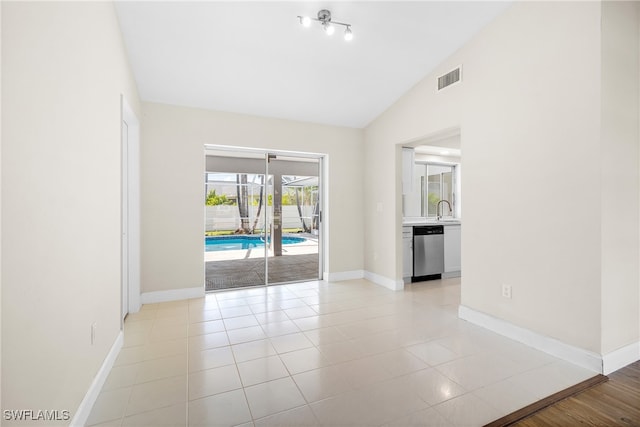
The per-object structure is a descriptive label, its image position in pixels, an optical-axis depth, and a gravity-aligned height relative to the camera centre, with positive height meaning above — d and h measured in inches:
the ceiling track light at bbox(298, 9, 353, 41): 103.8 +68.6
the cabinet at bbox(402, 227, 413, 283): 181.5 -24.1
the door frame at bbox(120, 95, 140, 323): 130.0 -0.3
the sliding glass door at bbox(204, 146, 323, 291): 189.9 +0.2
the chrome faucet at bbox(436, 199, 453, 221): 242.6 +2.7
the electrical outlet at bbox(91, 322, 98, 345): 72.5 -29.9
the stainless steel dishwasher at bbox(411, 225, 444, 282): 184.8 -25.4
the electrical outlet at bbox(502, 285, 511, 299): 107.4 -29.0
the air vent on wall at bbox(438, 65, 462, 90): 124.9 +59.1
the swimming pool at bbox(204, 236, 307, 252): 224.8 -24.7
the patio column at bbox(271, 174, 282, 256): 217.3 +4.1
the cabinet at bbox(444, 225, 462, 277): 194.9 -24.2
